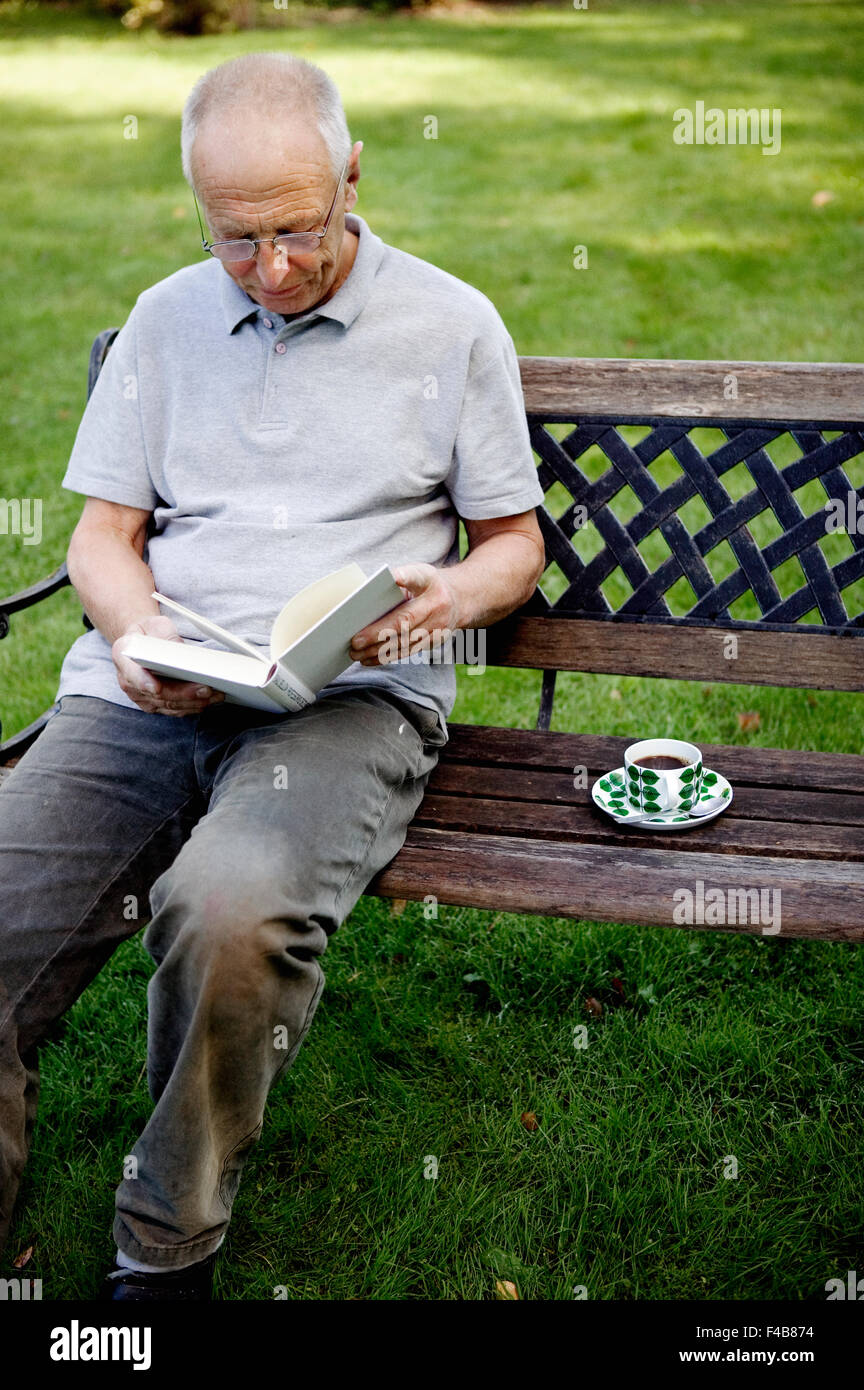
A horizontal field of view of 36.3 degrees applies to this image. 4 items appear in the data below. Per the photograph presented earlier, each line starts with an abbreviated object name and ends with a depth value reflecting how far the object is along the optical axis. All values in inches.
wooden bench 93.8
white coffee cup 96.7
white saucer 97.1
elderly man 81.0
